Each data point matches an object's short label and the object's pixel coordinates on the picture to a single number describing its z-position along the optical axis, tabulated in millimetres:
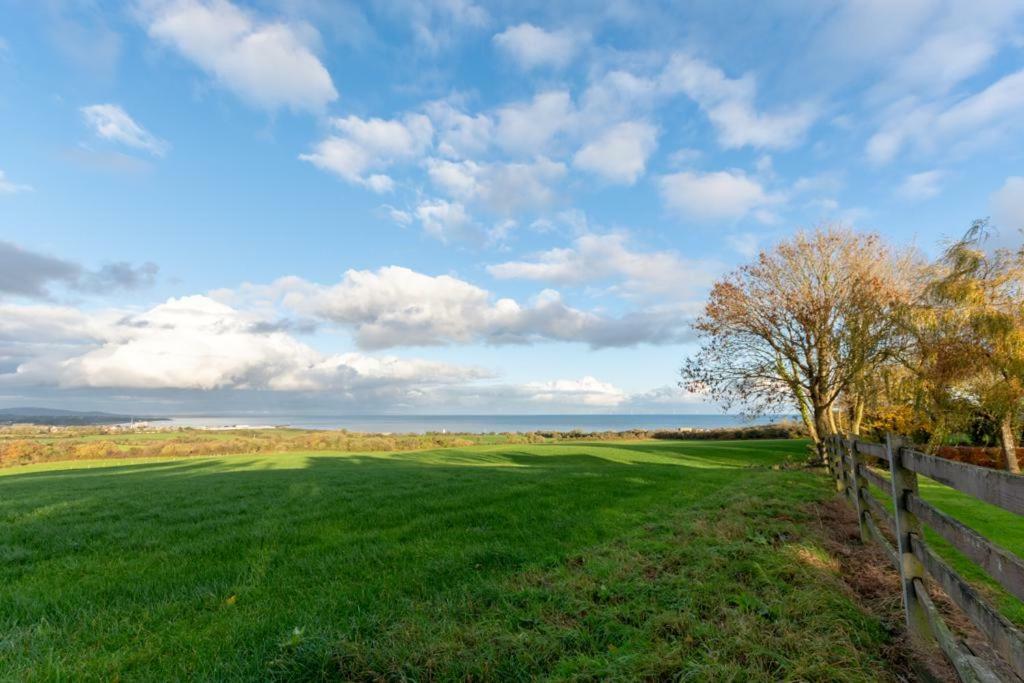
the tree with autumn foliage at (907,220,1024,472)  14531
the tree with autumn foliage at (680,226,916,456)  19062
